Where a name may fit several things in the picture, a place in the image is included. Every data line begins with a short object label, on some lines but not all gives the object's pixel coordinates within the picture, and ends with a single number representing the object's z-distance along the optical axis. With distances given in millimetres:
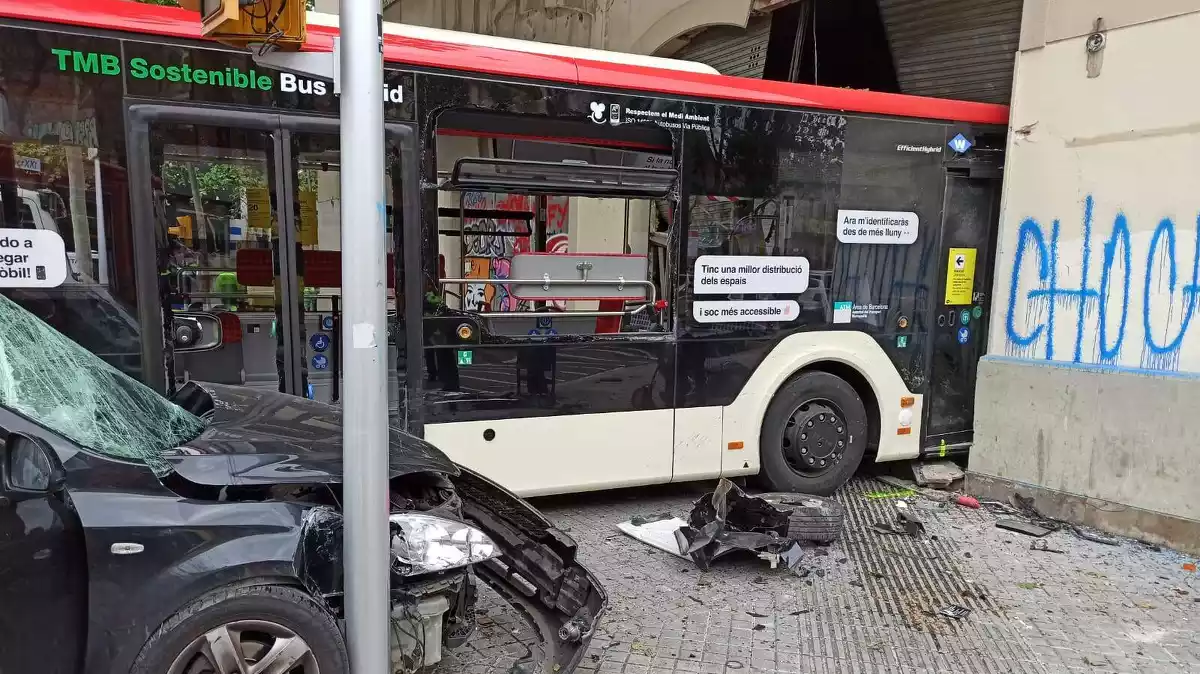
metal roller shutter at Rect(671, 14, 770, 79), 9336
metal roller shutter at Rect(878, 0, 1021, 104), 6418
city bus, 3809
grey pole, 2336
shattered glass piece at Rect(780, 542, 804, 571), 4469
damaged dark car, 2328
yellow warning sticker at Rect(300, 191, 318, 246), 4195
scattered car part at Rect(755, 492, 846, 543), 4816
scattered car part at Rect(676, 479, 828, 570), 4457
